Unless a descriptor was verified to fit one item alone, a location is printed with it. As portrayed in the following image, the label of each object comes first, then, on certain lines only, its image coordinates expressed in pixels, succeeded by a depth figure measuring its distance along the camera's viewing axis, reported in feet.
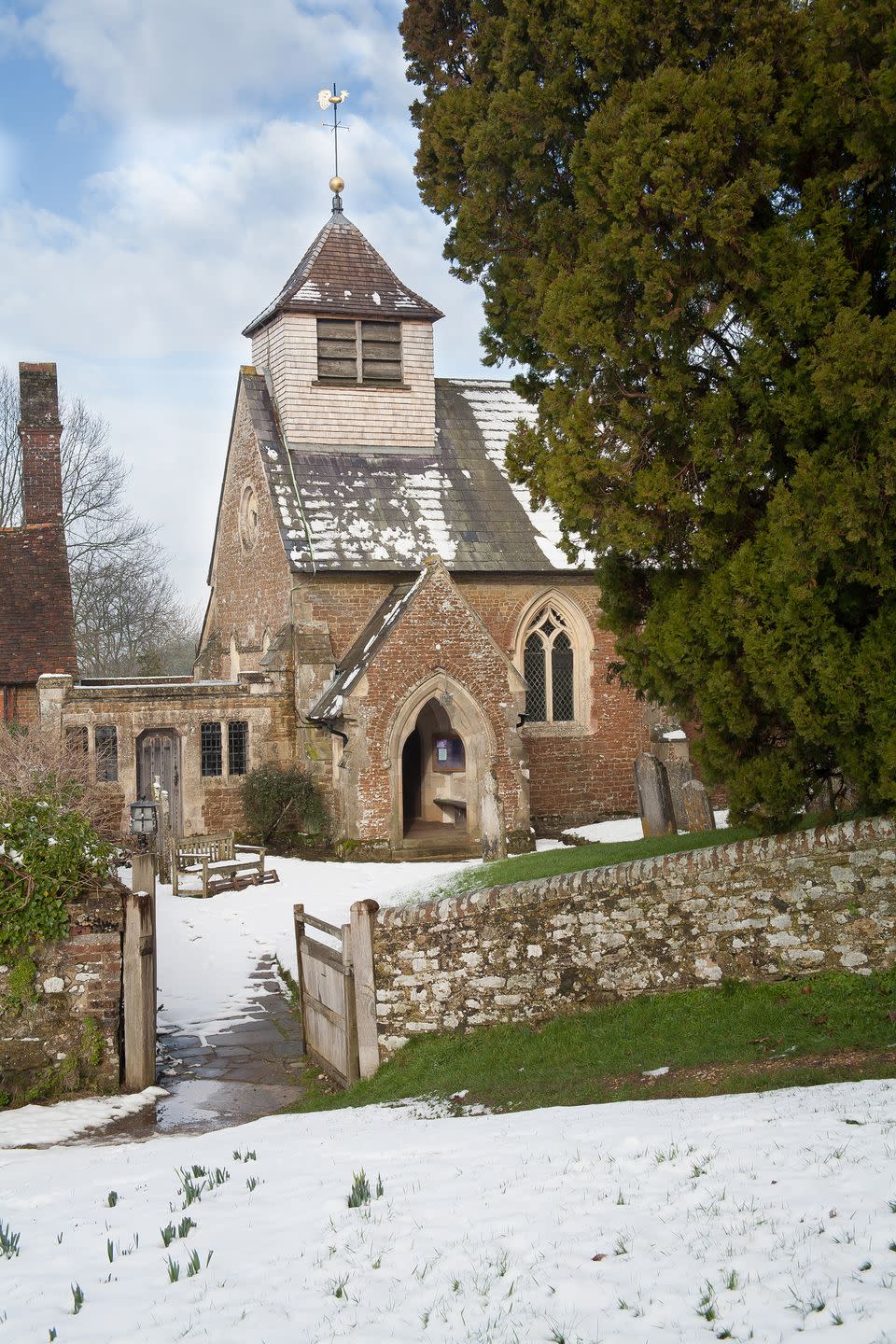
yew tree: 27.81
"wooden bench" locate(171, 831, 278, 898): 61.46
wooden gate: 31.83
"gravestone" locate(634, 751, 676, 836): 52.65
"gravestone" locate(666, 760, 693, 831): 53.52
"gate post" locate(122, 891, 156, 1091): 32.37
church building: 71.61
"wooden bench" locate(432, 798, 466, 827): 81.56
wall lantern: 51.85
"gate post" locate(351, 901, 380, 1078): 31.78
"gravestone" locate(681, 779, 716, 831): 50.44
